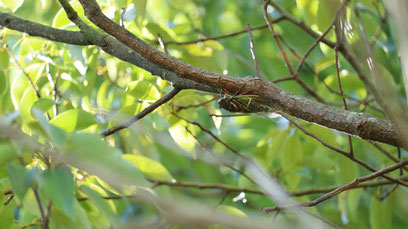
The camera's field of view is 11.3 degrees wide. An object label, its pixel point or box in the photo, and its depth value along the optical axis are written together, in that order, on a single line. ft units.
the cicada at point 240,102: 6.84
